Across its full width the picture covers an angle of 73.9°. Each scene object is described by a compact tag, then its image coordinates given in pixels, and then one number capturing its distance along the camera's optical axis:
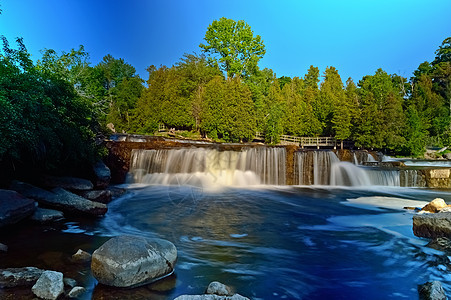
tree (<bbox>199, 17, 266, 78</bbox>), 47.75
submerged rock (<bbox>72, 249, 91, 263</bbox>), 5.76
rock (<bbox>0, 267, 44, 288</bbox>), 4.51
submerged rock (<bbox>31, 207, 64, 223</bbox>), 8.17
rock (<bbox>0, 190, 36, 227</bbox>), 7.25
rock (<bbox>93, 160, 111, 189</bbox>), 13.41
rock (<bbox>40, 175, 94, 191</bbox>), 10.35
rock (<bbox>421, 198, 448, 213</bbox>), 9.96
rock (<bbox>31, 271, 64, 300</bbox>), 4.20
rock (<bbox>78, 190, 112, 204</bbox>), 11.20
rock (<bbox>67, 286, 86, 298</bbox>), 4.40
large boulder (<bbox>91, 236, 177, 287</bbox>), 4.70
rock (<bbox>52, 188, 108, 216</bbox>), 9.21
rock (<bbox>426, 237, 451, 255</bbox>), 6.68
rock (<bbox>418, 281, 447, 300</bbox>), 4.51
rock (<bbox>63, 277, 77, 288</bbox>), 4.64
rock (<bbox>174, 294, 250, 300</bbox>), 3.87
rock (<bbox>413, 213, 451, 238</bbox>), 7.18
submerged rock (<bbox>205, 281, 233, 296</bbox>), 4.50
